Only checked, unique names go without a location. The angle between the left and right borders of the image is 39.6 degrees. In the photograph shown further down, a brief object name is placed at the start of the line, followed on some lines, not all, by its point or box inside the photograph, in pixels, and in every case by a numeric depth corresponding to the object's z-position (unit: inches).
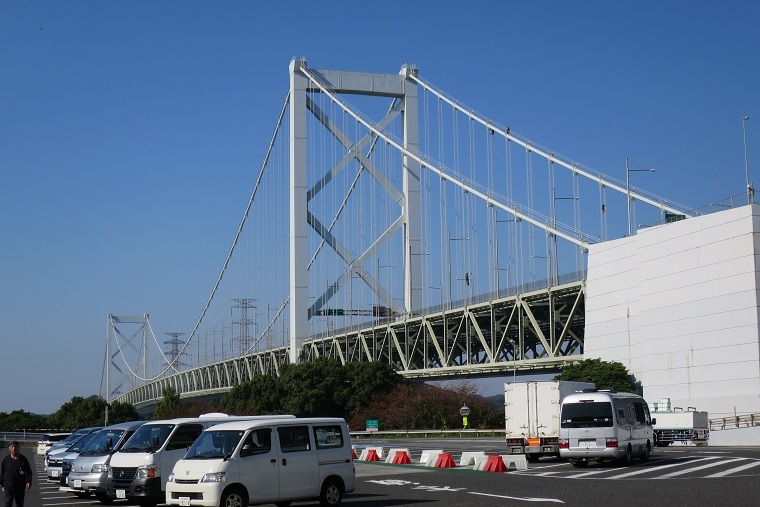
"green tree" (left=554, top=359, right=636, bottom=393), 2144.1
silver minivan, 939.3
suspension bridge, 2763.3
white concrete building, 1908.2
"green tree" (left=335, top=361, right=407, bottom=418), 3011.8
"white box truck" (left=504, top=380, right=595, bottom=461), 1331.2
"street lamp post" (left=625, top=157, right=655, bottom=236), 2196.2
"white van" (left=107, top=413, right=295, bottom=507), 836.6
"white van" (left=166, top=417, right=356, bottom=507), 729.6
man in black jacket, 719.1
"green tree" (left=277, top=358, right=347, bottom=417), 3075.8
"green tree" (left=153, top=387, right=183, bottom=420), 3828.7
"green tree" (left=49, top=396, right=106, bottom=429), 3814.0
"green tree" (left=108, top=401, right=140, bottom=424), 3779.5
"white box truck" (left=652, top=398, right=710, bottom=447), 1721.2
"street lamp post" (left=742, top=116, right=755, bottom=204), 1971.0
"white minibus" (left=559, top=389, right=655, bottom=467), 1179.9
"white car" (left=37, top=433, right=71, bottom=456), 1921.1
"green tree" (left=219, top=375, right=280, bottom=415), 3250.5
